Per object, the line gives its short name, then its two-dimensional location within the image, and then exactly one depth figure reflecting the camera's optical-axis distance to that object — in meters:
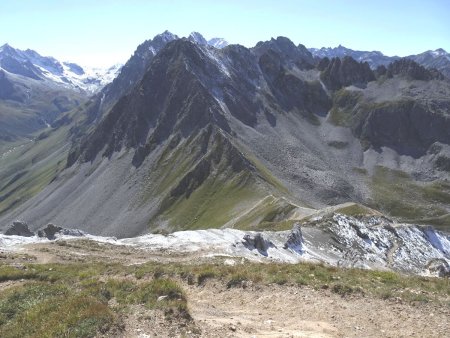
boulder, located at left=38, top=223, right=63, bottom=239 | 73.06
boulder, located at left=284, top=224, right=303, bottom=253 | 54.44
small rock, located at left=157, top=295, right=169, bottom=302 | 20.21
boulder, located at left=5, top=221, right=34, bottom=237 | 88.50
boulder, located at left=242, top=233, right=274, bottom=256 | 49.91
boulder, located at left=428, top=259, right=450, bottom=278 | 47.84
